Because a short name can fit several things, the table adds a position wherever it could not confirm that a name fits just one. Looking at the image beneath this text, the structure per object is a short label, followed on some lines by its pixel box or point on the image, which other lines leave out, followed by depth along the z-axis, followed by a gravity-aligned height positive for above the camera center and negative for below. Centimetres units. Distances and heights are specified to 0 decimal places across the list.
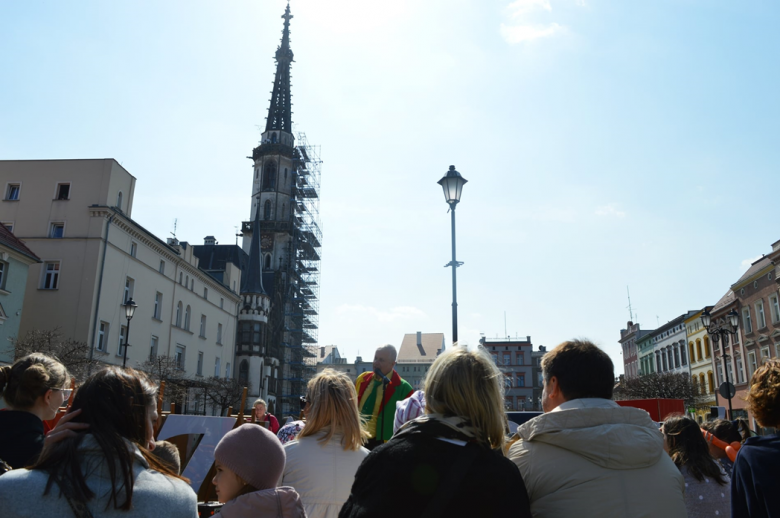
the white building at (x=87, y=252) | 3291 +797
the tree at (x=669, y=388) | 4962 +70
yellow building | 5478 +361
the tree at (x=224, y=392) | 4391 -2
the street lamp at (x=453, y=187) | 1325 +453
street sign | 1714 +20
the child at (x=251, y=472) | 305 -41
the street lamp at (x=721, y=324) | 2159 +273
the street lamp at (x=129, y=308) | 2631 +362
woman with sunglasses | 335 -7
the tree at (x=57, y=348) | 2533 +181
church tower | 6744 +1738
